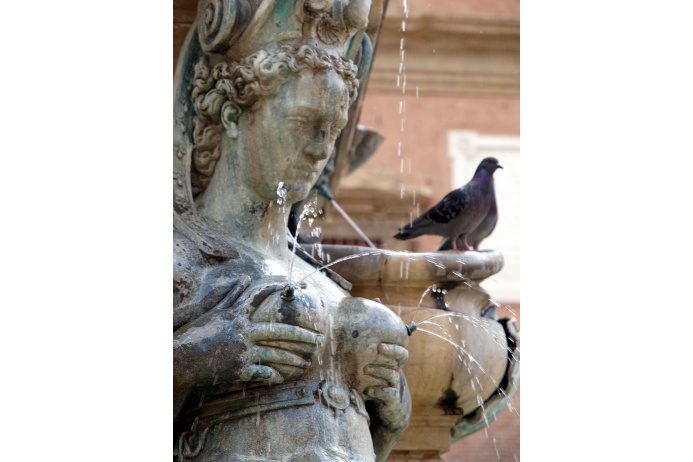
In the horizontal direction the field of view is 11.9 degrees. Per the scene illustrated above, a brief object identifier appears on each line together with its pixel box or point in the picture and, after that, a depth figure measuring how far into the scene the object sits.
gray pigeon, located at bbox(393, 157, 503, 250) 9.52
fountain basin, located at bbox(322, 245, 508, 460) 8.96
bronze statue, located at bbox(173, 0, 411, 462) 7.35
